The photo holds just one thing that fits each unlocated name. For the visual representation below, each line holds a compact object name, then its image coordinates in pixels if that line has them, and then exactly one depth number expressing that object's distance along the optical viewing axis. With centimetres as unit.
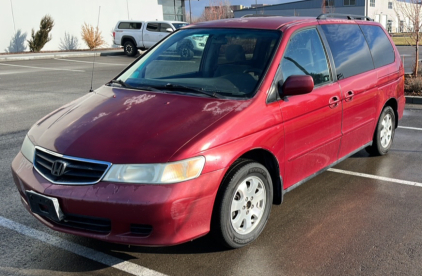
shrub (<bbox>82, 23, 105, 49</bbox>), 3239
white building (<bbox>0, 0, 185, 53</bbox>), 3006
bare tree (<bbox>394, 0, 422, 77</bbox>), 1327
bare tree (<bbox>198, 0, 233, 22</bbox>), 5720
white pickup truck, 2692
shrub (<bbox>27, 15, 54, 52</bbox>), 3108
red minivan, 331
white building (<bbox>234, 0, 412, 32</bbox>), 6544
